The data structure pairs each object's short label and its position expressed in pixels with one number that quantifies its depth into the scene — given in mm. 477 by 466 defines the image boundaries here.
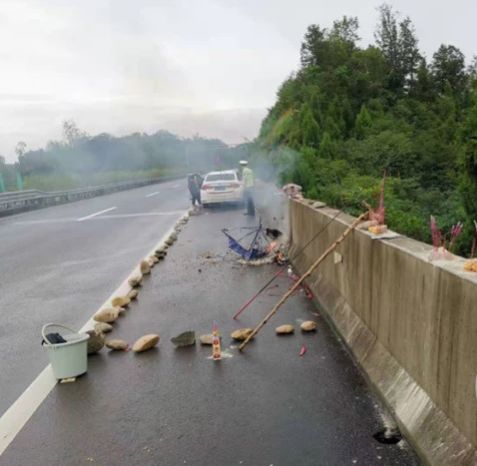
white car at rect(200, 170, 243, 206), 21344
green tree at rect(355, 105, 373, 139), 19609
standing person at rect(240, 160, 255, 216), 17562
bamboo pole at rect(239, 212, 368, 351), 5207
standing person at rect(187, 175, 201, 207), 22375
